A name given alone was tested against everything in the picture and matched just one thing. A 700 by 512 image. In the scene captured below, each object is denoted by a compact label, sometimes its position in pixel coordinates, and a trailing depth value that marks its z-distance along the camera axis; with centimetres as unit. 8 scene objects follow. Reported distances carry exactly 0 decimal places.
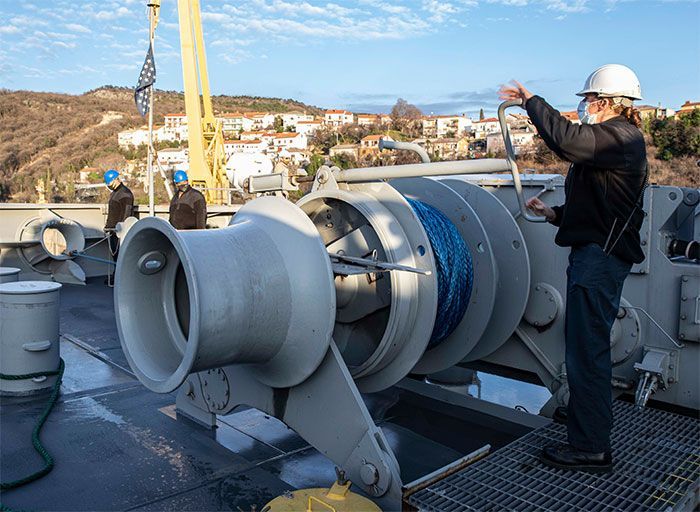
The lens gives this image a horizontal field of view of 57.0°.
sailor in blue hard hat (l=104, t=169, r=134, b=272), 905
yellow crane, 1572
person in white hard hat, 267
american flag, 1017
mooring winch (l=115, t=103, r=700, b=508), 275
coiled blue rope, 338
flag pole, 926
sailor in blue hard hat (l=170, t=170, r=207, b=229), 857
